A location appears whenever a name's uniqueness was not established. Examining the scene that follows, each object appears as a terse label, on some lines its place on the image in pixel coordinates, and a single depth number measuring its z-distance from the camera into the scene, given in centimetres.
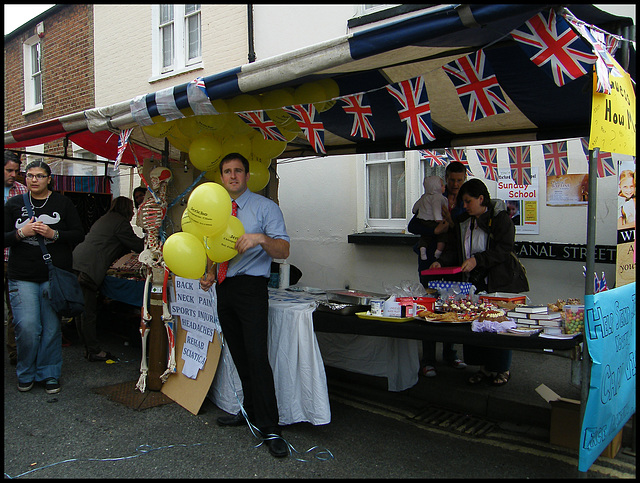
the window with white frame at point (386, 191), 723
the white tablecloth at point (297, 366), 376
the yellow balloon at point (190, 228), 363
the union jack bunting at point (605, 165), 489
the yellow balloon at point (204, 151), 448
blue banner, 287
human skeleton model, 475
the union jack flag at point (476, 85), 336
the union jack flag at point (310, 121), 391
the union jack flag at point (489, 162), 614
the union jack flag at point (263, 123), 421
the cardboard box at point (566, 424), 350
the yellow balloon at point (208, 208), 330
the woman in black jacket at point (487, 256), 425
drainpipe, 809
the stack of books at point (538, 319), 329
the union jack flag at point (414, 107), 336
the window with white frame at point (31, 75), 1273
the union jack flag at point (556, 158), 556
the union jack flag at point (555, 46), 266
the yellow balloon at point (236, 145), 469
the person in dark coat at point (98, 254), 592
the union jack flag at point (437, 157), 649
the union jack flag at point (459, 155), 646
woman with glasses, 464
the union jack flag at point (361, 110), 389
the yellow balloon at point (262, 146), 488
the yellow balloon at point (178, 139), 485
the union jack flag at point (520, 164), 588
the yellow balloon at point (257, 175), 477
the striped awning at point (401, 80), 269
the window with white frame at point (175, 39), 942
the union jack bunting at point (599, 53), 262
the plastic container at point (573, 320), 321
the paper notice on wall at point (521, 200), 592
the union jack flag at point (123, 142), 448
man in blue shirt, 361
